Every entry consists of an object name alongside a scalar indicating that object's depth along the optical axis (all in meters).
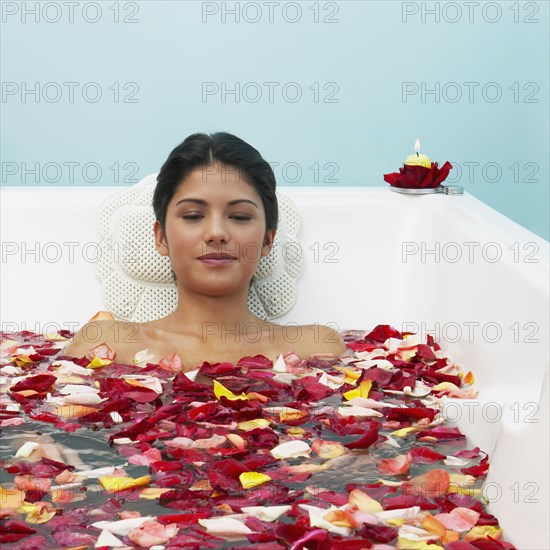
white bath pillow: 2.98
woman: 2.79
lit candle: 3.15
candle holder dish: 3.13
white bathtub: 2.96
